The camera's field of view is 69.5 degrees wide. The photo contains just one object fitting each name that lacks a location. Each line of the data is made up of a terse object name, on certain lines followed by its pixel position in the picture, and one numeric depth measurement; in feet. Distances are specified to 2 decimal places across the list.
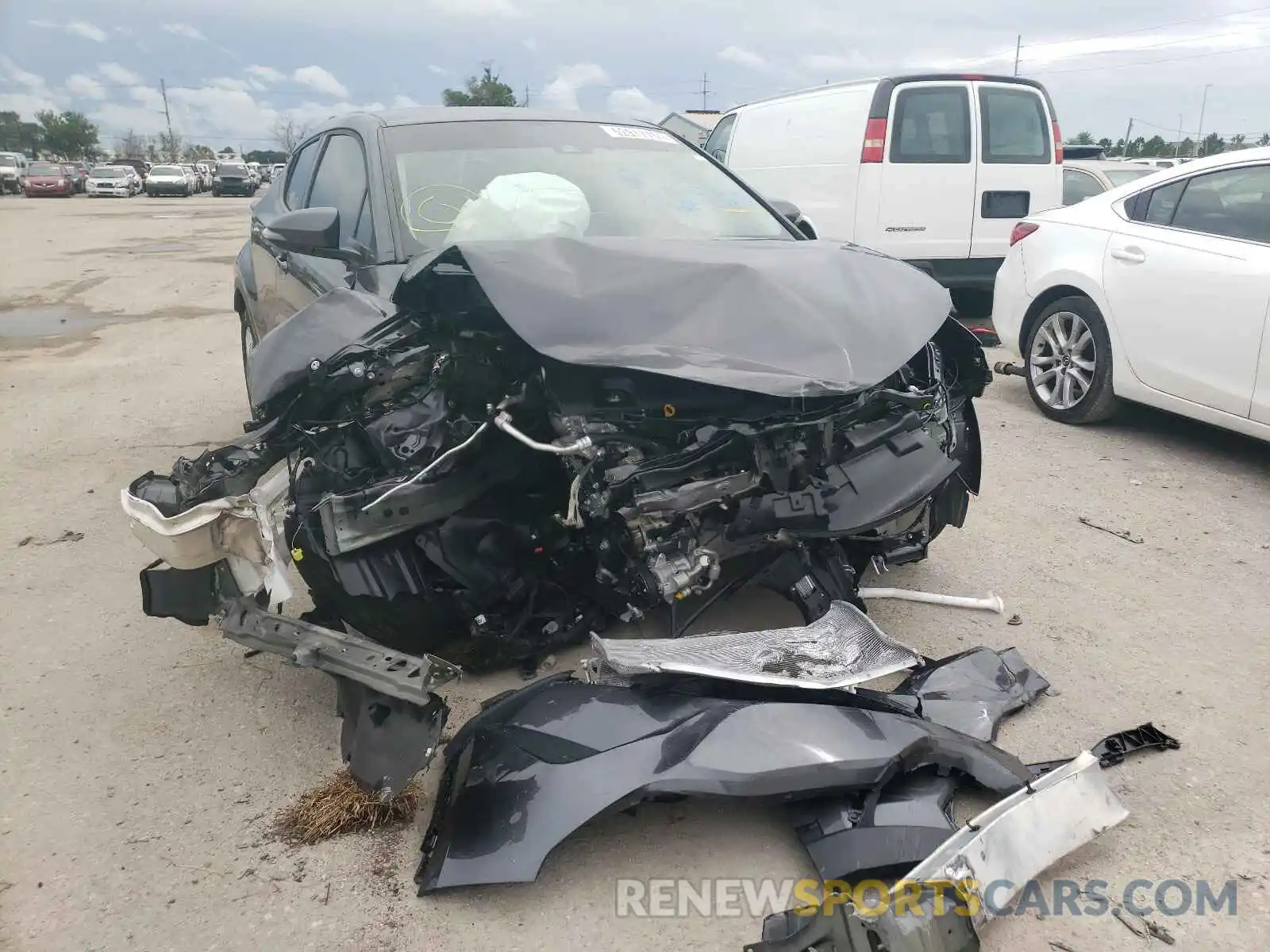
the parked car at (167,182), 139.23
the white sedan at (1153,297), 15.01
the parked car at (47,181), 128.57
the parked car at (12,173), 136.05
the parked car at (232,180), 147.13
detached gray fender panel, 7.07
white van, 25.50
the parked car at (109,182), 132.67
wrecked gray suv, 8.26
